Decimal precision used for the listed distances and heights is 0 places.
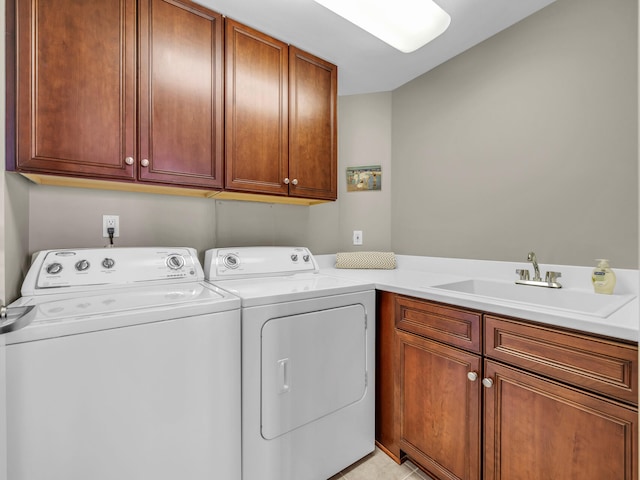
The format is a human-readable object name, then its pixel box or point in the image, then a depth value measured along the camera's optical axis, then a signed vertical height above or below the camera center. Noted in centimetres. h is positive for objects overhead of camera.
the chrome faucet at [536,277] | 145 -20
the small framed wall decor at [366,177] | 241 +49
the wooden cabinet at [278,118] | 163 +71
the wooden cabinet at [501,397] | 87 -57
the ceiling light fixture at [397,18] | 147 +115
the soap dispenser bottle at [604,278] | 129 -17
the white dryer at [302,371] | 120 -59
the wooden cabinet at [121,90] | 116 +65
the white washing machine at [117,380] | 84 -45
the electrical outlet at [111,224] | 156 +7
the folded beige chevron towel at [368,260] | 221 -16
